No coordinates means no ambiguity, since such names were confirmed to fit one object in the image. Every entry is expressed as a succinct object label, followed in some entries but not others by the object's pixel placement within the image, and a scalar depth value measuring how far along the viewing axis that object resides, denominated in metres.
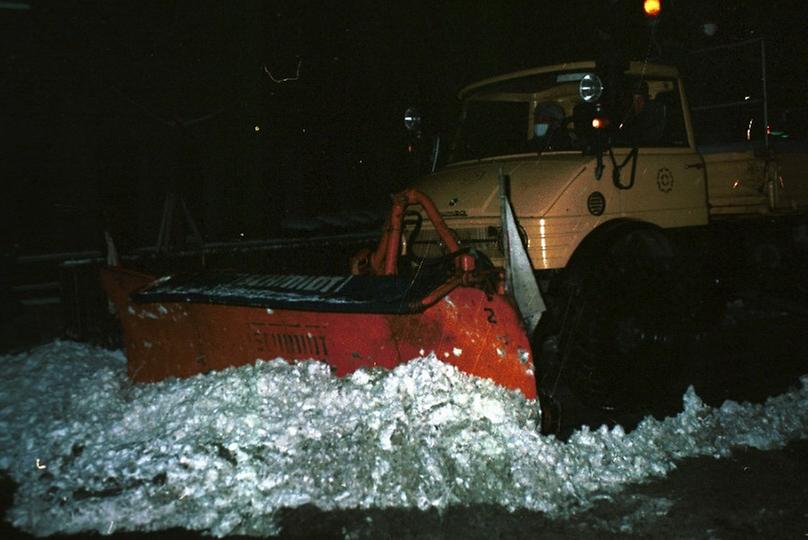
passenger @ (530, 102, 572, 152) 6.40
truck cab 5.86
